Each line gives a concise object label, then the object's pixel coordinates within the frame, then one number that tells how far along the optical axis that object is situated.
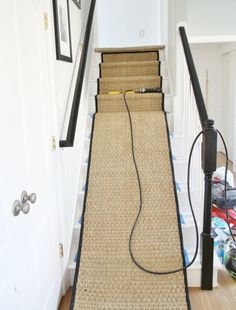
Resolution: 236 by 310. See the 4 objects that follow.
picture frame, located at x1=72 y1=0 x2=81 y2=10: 2.83
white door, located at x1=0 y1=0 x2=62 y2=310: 1.15
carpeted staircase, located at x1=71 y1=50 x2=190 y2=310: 1.78
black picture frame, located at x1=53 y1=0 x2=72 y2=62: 1.98
